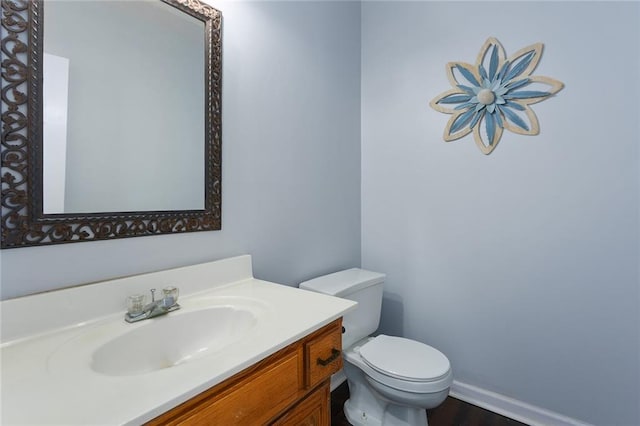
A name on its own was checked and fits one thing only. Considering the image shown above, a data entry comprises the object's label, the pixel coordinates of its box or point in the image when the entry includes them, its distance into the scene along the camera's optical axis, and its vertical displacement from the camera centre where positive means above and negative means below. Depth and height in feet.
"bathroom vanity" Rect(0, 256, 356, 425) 1.84 -1.07
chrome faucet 3.08 -0.93
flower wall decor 5.15 +2.16
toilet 4.35 -2.24
